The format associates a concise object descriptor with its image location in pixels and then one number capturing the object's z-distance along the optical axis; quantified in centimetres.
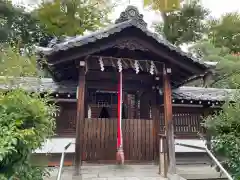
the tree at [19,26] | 1248
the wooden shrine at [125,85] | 489
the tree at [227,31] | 1462
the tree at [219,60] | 1205
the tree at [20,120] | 289
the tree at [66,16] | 1450
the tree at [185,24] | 1573
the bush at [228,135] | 410
